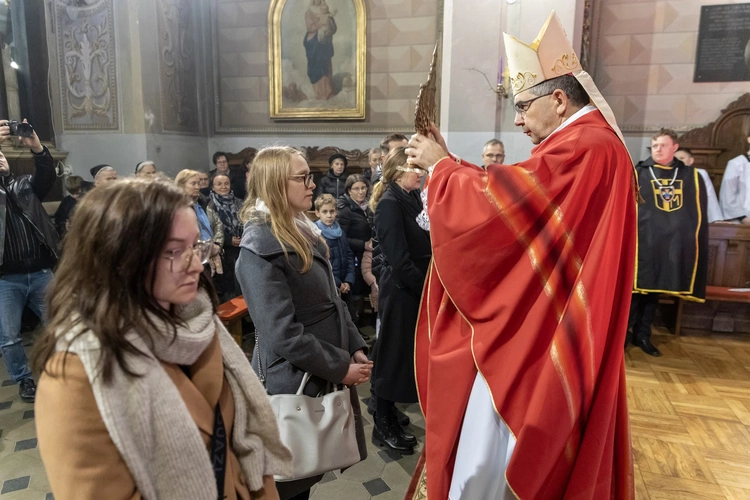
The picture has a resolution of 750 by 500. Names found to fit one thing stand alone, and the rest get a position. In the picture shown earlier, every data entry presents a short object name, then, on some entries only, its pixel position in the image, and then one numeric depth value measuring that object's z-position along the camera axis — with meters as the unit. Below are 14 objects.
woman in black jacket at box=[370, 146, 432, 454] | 2.66
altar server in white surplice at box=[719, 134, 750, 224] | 5.15
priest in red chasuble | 1.56
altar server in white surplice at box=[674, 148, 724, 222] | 4.91
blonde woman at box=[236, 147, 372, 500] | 1.68
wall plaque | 5.52
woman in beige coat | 0.86
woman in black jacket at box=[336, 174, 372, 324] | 4.46
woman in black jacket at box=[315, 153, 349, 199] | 6.02
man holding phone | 3.37
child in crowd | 4.16
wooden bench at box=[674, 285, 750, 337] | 4.72
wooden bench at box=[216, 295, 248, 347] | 3.63
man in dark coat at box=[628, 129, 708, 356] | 4.55
